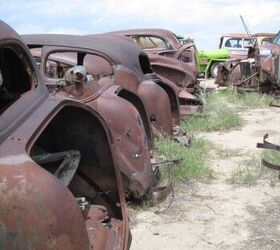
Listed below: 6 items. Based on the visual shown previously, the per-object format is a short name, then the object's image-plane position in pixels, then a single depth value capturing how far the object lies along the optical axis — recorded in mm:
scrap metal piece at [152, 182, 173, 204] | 4969
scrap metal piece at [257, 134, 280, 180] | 5988
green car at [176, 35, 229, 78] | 22094
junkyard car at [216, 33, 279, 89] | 12188
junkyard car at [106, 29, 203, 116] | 9938
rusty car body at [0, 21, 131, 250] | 2230
